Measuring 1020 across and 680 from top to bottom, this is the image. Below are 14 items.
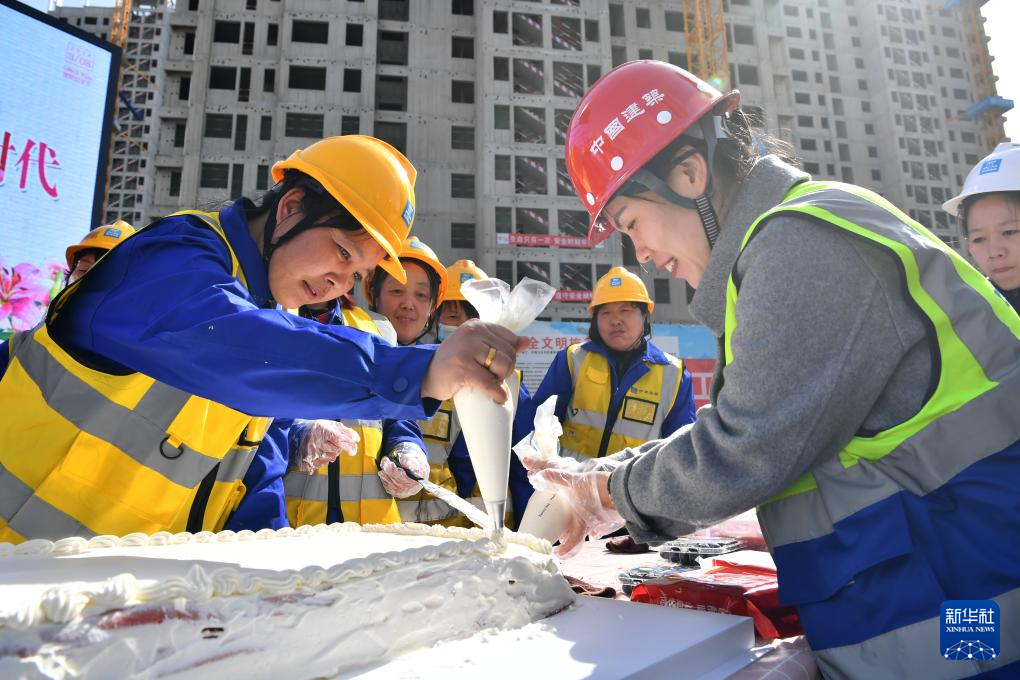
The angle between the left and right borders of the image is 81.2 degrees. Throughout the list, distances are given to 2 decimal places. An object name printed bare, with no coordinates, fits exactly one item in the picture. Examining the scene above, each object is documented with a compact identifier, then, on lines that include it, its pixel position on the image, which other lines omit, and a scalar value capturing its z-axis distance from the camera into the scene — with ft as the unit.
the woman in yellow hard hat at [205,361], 4.23
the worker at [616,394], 14.08
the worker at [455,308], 15.07
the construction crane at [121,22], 111.96
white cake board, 3.09
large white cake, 2.45
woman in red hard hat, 3.01
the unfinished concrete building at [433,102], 68.23
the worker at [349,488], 8.95
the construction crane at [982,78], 102.53
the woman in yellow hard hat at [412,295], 12.44
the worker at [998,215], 10.37
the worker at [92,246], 14.47
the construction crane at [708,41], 81.25
